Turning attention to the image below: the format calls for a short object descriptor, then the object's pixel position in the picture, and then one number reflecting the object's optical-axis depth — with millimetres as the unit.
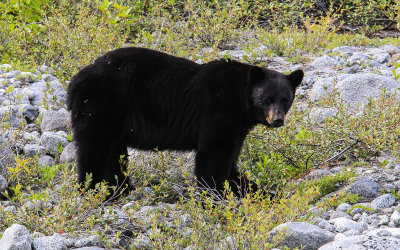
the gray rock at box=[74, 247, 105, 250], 7906
